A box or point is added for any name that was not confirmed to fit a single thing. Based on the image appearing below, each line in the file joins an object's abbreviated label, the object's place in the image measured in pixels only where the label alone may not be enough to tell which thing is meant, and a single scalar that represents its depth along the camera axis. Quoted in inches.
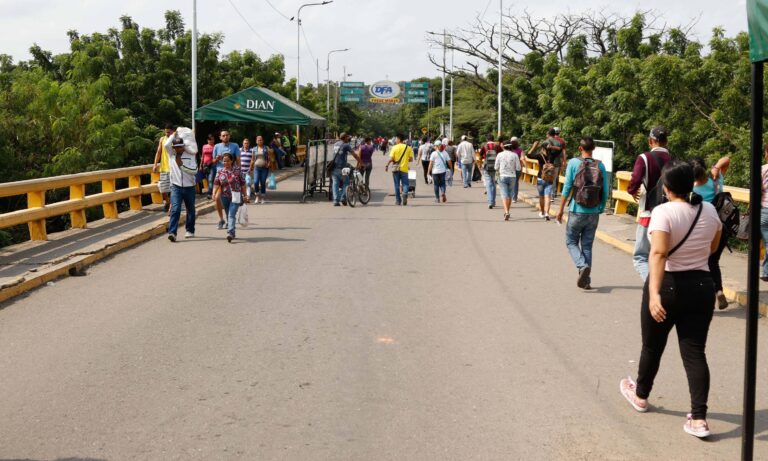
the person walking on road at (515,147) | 731.4
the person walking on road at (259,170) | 867.4
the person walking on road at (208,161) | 831.1
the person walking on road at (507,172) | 704.4
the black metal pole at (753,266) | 159.2
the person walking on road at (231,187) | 538.9
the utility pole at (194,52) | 1022.4
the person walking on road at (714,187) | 303.3
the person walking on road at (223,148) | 690.0
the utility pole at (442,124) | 2791.1
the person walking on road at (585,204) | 381.7
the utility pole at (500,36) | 1454.2
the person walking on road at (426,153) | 1252.6
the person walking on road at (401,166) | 848.9
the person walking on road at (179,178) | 538.6
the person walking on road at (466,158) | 1148.5
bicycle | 832.9
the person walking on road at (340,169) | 826.8
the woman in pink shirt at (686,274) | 196.9
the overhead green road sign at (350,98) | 3560.5
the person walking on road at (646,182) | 327.9
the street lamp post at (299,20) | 1978.3
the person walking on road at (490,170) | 834.8
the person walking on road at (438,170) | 911.0
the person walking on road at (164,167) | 581.3
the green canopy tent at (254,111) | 896.3
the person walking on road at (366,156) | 923.4
